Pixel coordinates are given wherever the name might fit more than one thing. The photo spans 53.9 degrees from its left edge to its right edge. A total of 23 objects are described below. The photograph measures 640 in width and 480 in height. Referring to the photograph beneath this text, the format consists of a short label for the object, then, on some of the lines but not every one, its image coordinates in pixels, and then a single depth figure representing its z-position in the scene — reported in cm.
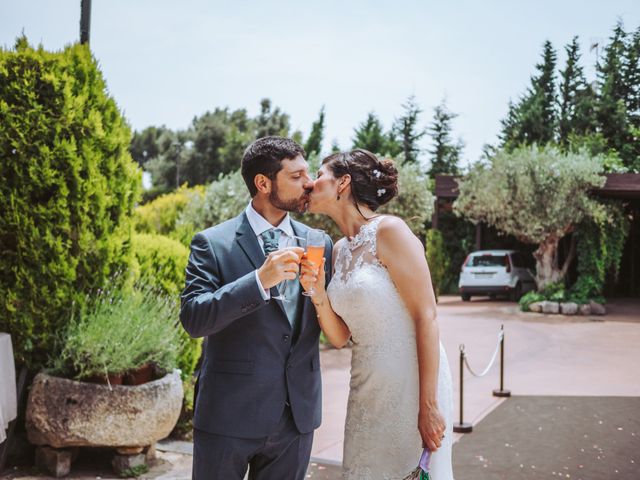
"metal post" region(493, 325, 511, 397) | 803
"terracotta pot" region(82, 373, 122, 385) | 474
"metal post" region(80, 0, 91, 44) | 568
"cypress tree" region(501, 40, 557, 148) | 3634
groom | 229
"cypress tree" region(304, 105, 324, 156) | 3975
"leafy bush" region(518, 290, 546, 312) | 1784
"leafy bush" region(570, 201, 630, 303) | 1842
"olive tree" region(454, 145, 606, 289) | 1773
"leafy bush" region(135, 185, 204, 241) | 1631
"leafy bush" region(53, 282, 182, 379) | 471
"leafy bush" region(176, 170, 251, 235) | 1450
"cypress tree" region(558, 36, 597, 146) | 3294
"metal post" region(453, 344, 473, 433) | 632
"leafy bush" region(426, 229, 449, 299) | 2283
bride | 248
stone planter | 453
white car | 2027
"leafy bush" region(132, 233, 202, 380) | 632
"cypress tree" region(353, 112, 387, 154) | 4162
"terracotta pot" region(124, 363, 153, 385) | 488
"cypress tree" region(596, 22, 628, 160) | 2436
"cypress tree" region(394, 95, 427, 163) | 4384
